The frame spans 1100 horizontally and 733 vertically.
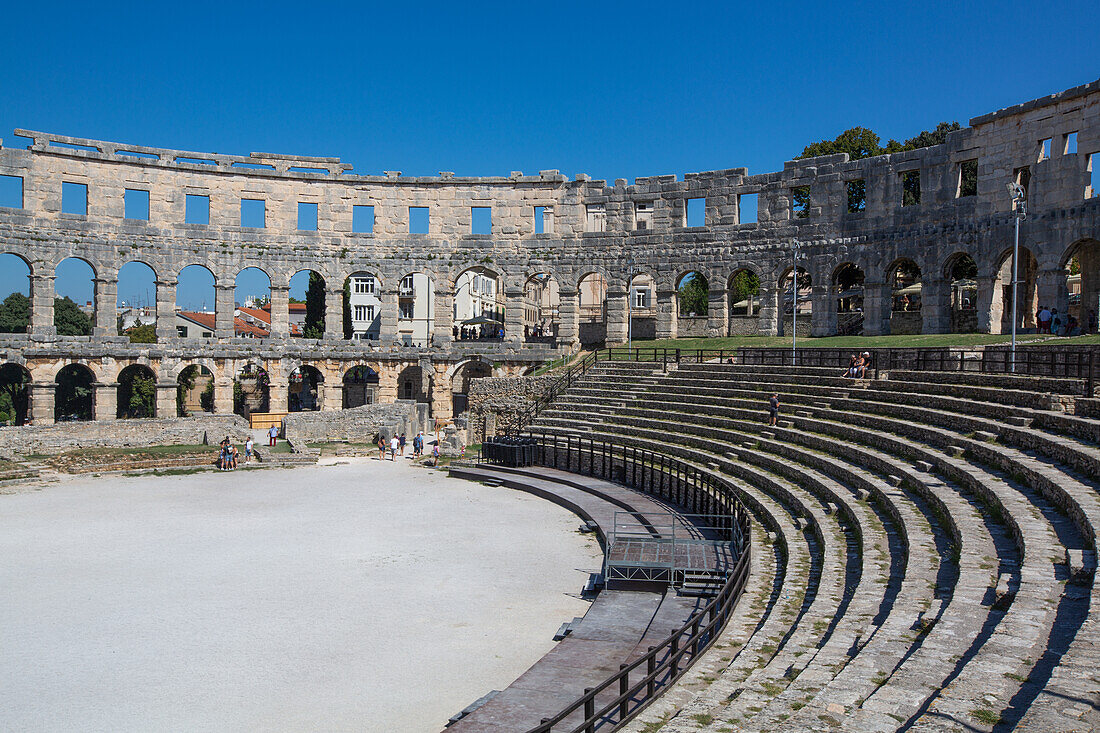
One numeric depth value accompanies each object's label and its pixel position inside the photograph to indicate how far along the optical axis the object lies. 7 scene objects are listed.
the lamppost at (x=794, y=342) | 27.25
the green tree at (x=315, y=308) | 62.22
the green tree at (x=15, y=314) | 70.52
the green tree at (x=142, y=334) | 63.75
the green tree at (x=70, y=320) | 67.69
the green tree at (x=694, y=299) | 74.55
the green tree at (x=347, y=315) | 63.47
